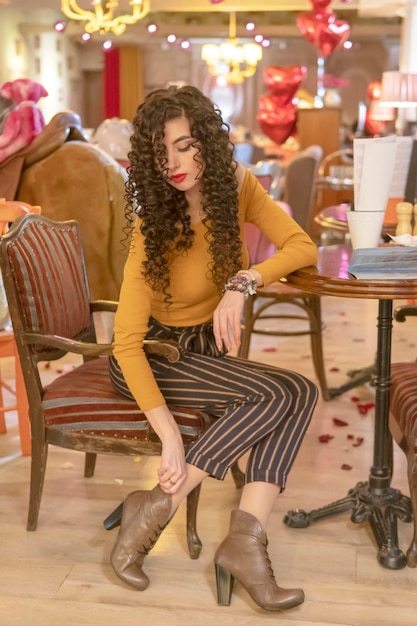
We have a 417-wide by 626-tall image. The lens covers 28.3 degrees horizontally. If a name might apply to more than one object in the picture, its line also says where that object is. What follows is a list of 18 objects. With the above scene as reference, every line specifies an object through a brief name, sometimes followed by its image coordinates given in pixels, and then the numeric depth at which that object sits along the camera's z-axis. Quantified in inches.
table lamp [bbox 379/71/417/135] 207.8
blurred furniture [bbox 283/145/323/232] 253.9
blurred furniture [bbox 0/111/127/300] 157.4
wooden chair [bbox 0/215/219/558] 84.0
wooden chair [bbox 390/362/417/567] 80.7
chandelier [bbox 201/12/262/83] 436.1
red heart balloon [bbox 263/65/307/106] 369.4
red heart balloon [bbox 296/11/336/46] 312.3
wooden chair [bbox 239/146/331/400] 135.3
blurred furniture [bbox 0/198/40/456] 109.3
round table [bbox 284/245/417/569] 77.3
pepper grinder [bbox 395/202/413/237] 95.7
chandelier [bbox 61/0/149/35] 258.5
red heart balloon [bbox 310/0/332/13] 305.1
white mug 85.4
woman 75.7
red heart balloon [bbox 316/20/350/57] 313.3
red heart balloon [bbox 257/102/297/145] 371.2
